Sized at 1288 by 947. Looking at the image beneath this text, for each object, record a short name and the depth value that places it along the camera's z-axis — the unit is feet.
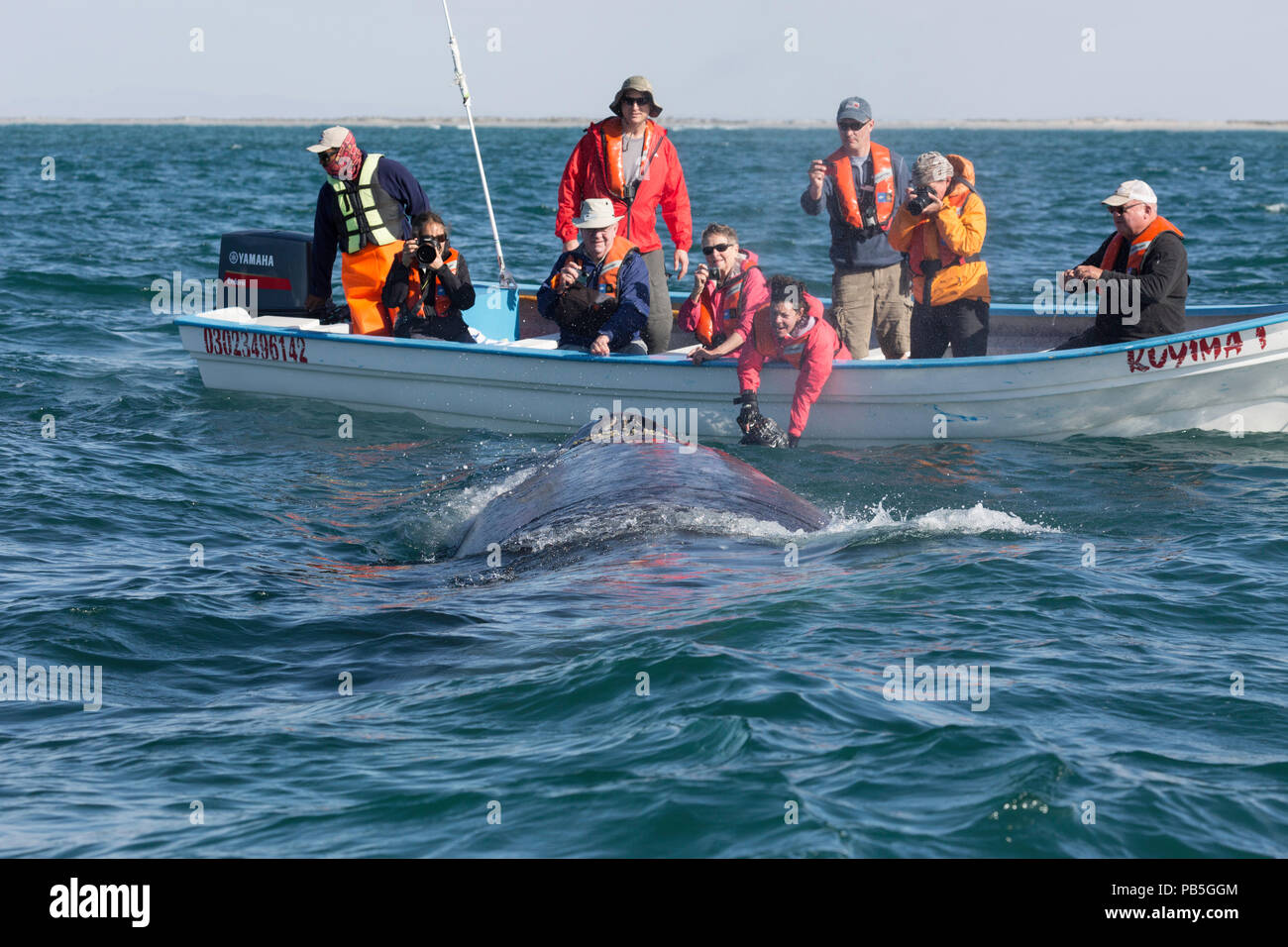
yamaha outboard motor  46.50
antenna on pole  48.80
